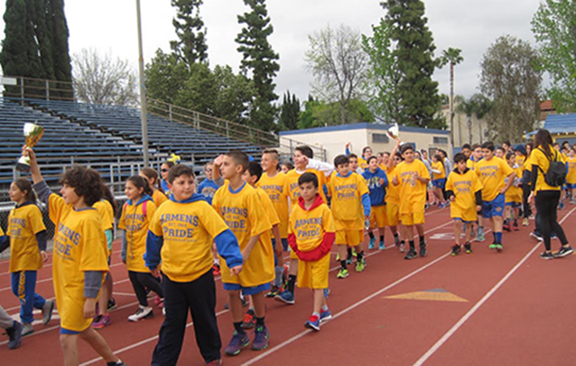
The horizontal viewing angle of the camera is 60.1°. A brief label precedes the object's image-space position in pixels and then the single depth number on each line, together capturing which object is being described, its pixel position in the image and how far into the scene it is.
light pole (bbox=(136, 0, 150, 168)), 15.27
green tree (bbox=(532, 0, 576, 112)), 43.59
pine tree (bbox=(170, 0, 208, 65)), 50.75
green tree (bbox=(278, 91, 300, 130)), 69.50
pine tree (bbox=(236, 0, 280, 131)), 50.75
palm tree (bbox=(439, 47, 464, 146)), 52.75
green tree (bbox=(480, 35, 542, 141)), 55.25
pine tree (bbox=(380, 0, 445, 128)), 52.16
